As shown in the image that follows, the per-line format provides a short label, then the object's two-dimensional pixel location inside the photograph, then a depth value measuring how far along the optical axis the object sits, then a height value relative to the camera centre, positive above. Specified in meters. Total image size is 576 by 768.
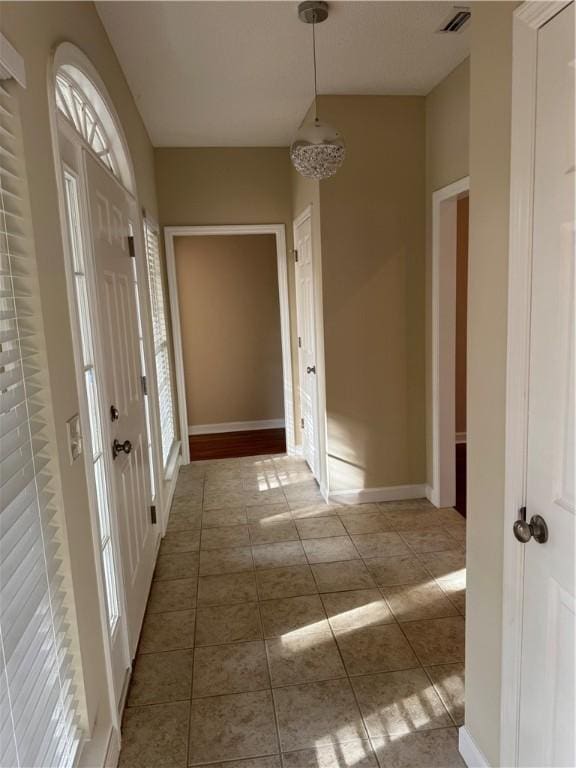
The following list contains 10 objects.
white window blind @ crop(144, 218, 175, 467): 3.82 -0.20
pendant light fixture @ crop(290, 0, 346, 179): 2.52 +0.79
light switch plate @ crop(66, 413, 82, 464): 1.48 -0.35
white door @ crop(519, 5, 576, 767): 1.07 -0.25
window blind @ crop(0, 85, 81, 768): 1.03 -0.48
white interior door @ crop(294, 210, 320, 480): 3.85 -0.27
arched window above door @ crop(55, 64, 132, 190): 1.78 +0.84
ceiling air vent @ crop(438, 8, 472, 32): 2.31 +1.31
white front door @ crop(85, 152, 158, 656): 2.04 -0.29
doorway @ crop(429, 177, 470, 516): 3.28 -0.30
